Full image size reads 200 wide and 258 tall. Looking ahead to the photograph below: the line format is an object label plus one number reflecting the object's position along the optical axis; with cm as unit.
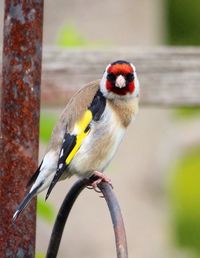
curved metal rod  565
